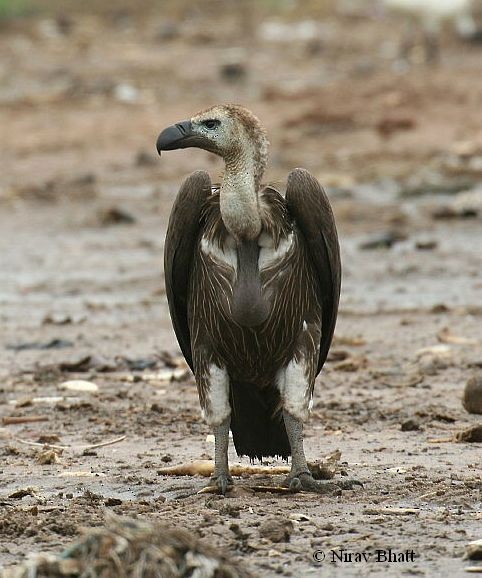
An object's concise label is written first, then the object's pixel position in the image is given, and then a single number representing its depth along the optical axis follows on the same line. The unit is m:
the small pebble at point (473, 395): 15.95
